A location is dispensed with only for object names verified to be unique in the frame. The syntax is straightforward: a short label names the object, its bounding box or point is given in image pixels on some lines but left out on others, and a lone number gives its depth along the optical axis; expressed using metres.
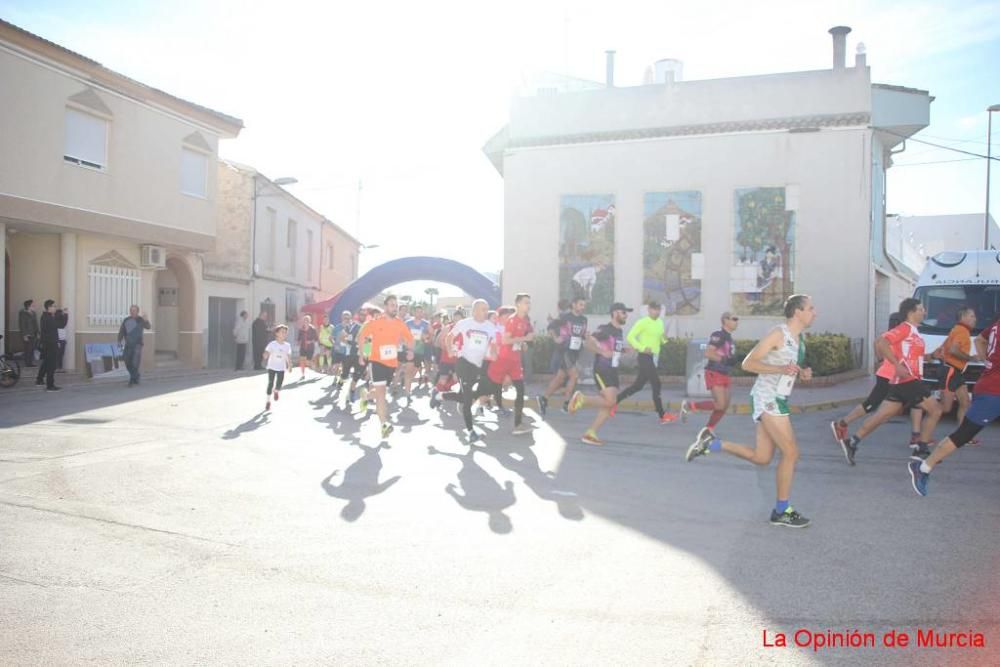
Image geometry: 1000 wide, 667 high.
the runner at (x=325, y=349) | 18.86
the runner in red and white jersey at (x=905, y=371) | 7.51
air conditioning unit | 20.55
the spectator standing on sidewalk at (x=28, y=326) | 17.45
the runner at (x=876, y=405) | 8.05
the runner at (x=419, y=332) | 15.67
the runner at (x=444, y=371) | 13.38
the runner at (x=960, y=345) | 8.71
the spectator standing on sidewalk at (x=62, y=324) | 17.36
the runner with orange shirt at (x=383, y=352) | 9.76
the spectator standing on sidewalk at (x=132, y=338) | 16.69
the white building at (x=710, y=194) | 18.31
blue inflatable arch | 24.22
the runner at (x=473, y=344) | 9.65
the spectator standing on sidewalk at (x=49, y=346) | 14.77
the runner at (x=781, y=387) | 5.42
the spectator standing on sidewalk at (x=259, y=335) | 22.44
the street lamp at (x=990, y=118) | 35.59
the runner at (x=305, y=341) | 19.20
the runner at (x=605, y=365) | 9.05
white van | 11.88
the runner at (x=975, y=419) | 6.45
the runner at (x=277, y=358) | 12.98
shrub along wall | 15.98
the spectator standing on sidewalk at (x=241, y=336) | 23.52
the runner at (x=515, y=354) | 9.91
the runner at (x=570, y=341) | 11.91
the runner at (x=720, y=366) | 9.38
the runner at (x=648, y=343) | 10.87
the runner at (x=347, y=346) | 14.48
